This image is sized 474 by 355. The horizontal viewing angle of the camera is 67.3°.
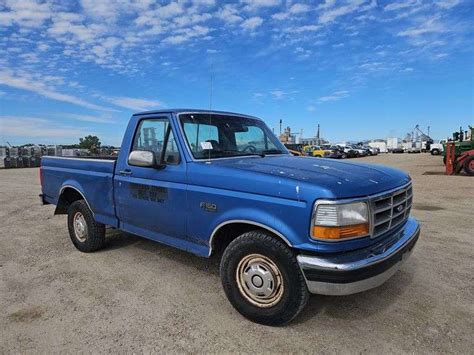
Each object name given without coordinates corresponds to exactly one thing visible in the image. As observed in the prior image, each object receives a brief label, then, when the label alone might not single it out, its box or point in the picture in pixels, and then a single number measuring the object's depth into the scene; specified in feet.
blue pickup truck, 9.28
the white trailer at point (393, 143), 278.69
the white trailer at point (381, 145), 258.16
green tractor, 66.18
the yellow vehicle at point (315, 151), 135.23
